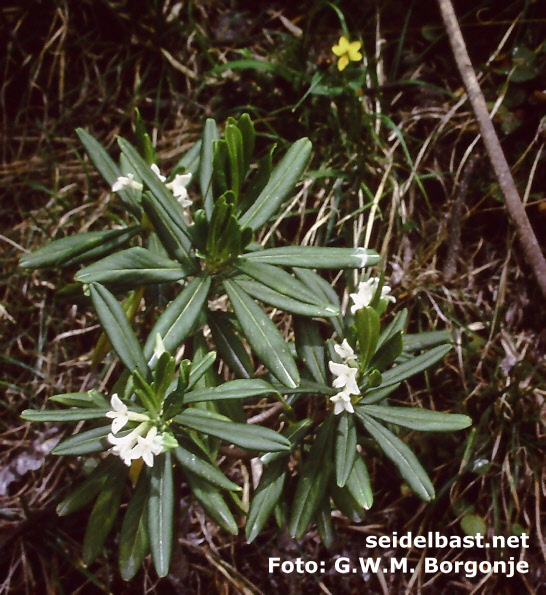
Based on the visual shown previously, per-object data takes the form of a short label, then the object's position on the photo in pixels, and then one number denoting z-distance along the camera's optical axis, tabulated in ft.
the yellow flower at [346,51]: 3.18
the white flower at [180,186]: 2.75
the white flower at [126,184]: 2.73
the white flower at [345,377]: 2.61
